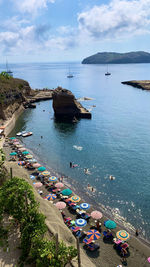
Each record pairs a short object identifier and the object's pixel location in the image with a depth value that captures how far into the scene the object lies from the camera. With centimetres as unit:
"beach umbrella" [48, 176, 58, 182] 4047
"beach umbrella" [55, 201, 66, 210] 3211
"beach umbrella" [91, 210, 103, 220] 3023
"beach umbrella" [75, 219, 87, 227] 2872
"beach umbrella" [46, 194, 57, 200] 3531
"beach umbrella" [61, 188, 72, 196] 3614
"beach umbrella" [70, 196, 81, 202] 3444
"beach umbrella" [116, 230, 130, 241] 2633
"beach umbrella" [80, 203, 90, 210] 3244
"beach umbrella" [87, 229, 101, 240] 2655
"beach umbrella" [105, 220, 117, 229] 2831
